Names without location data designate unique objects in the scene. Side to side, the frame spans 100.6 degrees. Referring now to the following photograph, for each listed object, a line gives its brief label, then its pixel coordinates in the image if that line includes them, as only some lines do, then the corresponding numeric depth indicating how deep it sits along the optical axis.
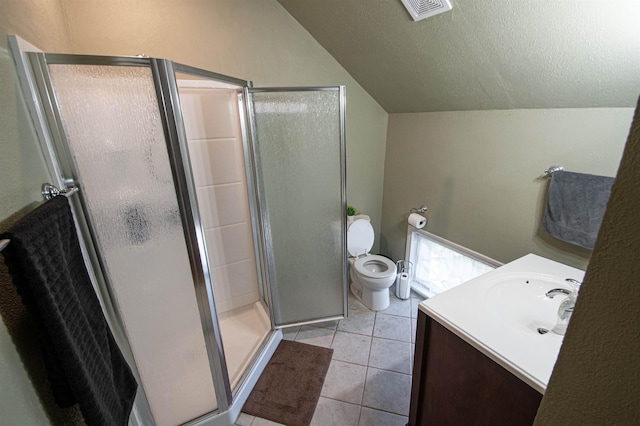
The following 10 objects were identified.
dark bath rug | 1.61
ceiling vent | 1.26
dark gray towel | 0.59
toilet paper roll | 2.36
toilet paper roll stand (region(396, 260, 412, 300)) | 2.57
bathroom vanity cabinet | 0.90
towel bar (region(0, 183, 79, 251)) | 0.83
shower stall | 0.97
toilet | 2.32
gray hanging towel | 1.37
